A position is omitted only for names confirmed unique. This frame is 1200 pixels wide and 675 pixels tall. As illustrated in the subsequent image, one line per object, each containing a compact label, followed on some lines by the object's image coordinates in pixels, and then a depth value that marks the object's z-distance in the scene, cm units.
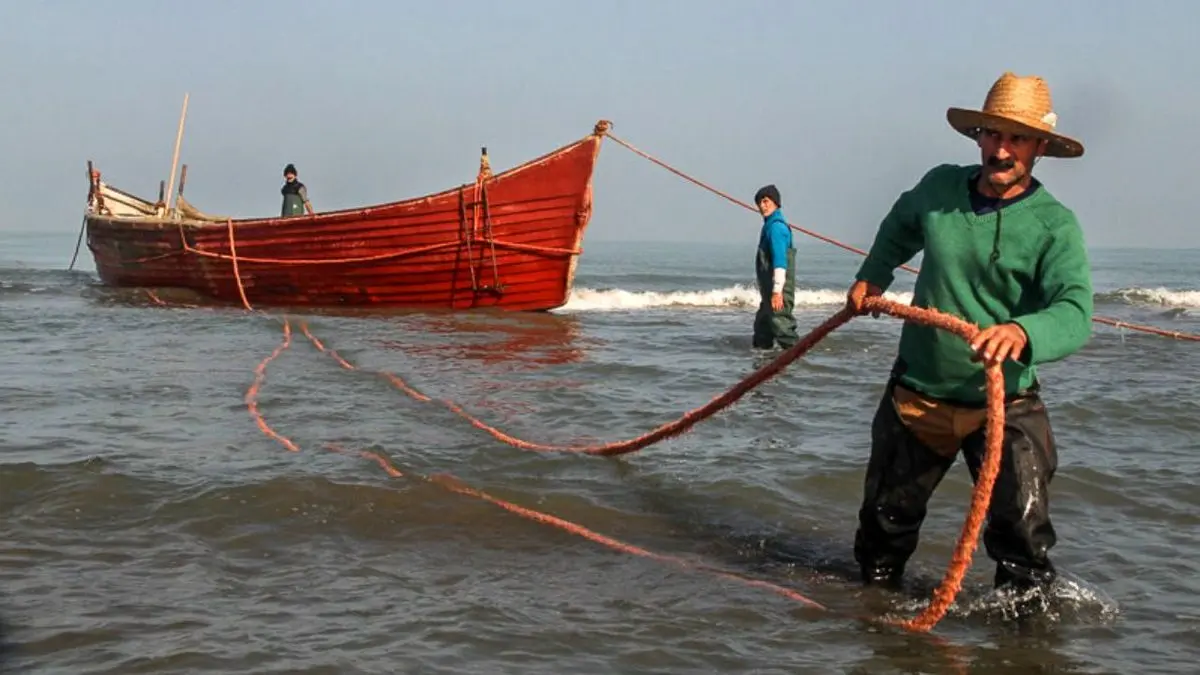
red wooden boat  1482
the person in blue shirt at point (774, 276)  1029
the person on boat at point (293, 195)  1709
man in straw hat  344
